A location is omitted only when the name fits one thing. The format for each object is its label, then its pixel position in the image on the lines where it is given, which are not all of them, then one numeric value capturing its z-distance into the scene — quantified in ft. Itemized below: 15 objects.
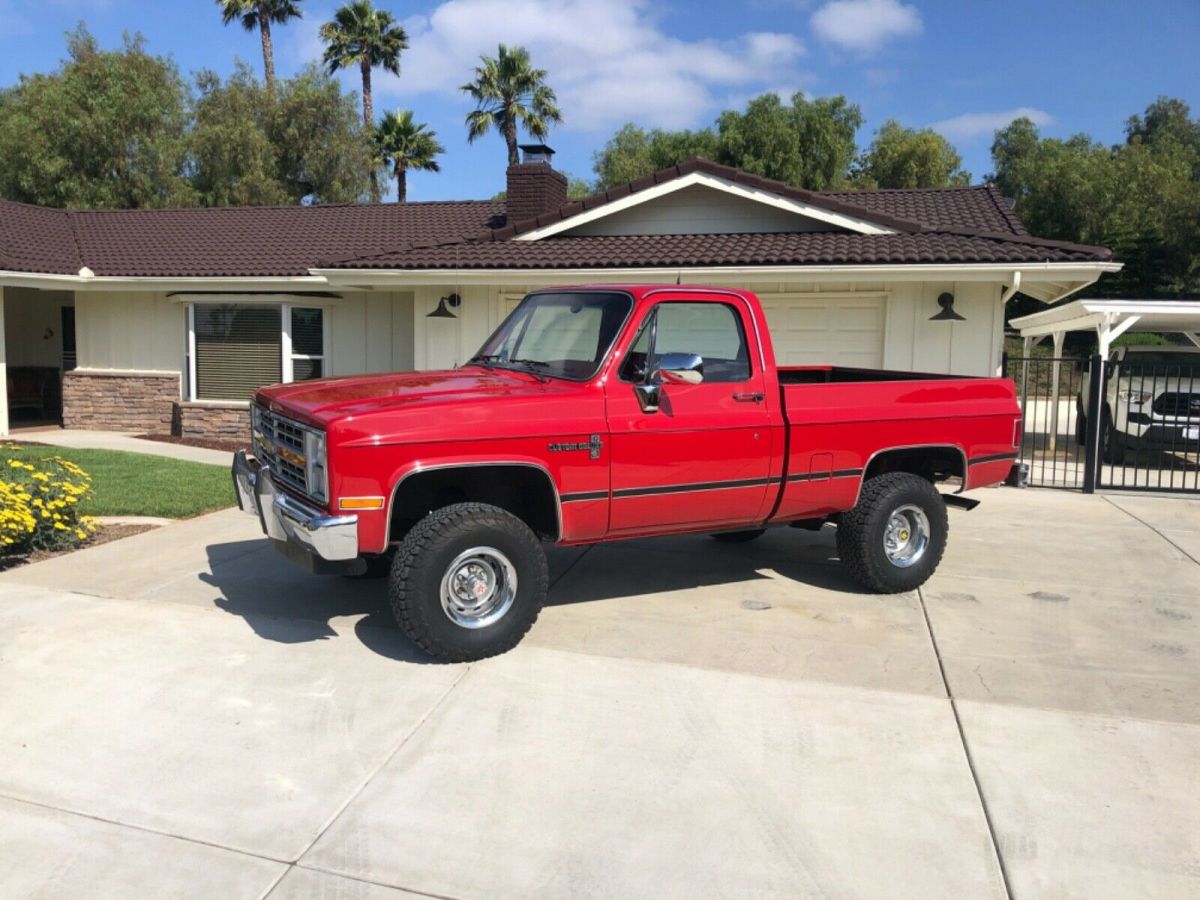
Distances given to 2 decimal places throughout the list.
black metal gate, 38.29
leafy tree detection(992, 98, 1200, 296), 108.68
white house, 39.27
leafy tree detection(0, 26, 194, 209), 94.68
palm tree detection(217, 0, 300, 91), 134.72
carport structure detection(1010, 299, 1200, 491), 38.17
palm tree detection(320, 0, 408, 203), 131.44
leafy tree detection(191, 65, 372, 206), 105.50
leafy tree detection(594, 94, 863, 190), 130.72
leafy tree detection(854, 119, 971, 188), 138.21
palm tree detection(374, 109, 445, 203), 123.34
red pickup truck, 16.06
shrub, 22.67
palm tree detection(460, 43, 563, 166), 131.54
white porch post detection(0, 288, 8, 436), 47.98
